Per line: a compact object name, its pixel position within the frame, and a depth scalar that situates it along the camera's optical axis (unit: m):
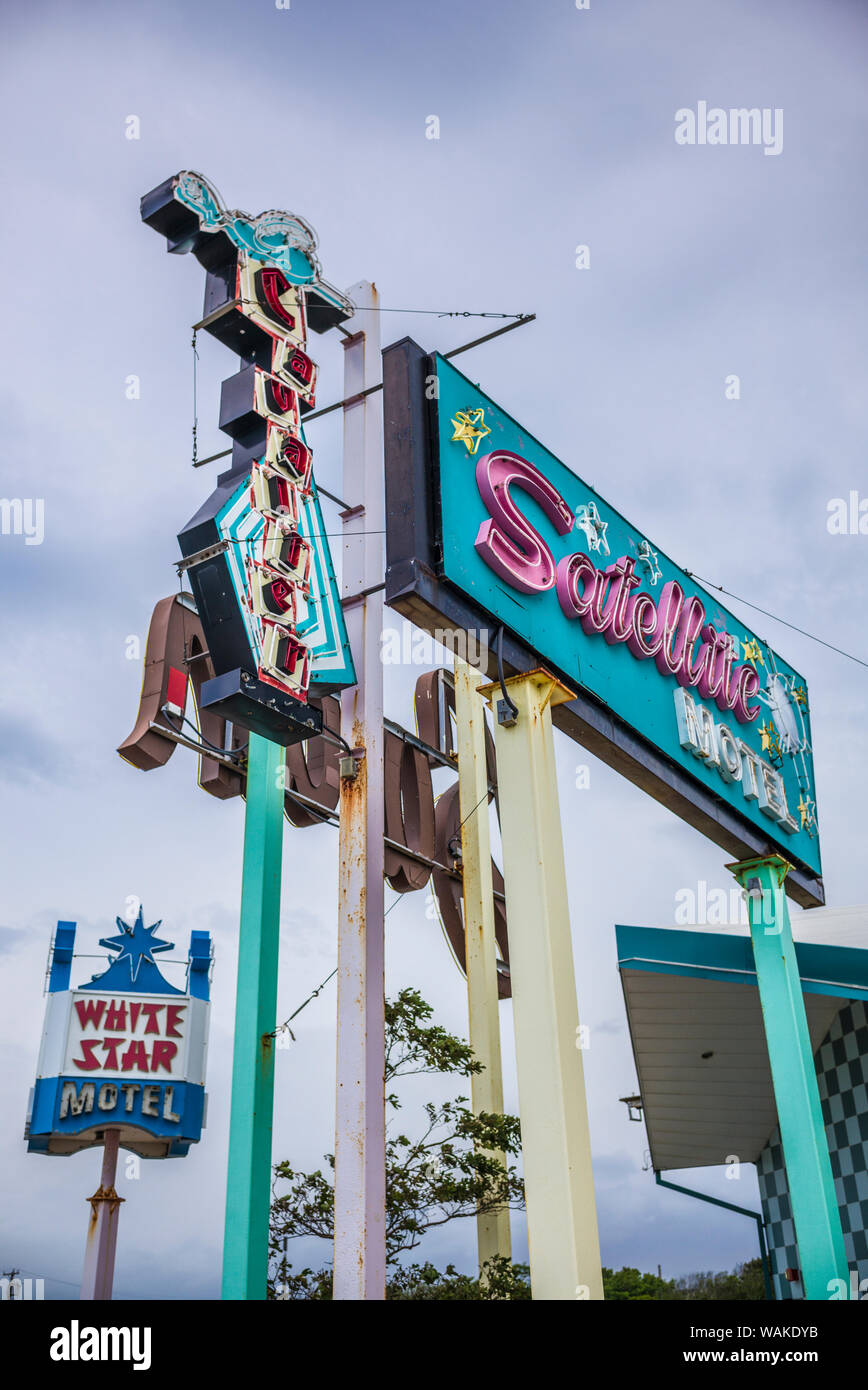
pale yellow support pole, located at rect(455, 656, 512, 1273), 15.36
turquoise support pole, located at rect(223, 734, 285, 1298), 12.19
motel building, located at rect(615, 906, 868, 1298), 17.72
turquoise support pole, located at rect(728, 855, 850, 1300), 15.41
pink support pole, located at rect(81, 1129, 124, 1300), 17.64
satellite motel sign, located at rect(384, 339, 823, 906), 12.62
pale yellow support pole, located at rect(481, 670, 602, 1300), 10.34
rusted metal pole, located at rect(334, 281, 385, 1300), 10.57
